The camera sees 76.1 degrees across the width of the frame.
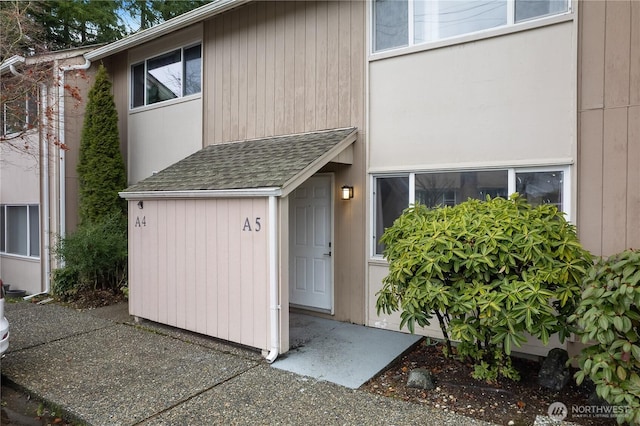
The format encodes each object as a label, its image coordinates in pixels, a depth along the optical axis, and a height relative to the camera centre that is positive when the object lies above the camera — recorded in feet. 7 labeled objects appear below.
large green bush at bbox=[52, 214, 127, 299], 26.35 -3.54
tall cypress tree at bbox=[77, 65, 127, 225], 28.84 +3.27
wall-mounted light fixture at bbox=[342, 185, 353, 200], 20.31 +0.62
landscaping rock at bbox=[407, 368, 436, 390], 13.60 -5.91
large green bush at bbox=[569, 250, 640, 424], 10.20 -3.44
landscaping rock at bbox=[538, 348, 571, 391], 13.58 -5.64
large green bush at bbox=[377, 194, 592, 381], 12.17 -2.25
